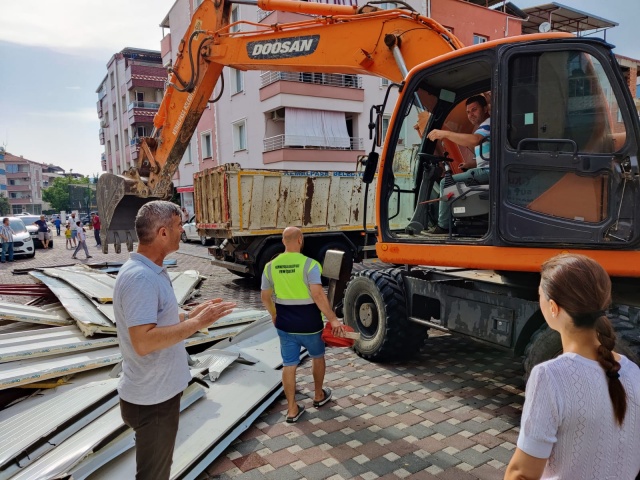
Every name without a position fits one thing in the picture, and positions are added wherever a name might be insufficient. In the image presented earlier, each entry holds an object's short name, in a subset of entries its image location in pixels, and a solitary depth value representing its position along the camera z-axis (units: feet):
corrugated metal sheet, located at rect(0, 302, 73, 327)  17.63
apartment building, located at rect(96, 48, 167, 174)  130.72
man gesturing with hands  7.35
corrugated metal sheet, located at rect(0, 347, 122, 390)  12.94
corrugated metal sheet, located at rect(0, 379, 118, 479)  10.06
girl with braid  4.58
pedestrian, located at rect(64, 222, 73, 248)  76.59
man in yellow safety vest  13.19
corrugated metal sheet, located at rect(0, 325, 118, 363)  14.29
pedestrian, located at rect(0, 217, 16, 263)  54.49
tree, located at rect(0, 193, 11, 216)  261.26
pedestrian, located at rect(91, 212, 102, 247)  70.37
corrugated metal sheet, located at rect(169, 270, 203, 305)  26.58
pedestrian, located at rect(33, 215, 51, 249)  74.23
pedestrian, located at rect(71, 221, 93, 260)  57.88
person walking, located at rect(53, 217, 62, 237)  115.18
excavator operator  13.10
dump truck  31.35
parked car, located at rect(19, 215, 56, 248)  73.15
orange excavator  11.07
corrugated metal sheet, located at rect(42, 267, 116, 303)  21.40
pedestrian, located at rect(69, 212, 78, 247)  61.06
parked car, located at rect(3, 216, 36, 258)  57.98
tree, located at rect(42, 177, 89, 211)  231.71
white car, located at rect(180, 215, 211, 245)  69.85
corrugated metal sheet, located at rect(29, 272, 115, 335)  16.94
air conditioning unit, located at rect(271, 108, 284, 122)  68.59
